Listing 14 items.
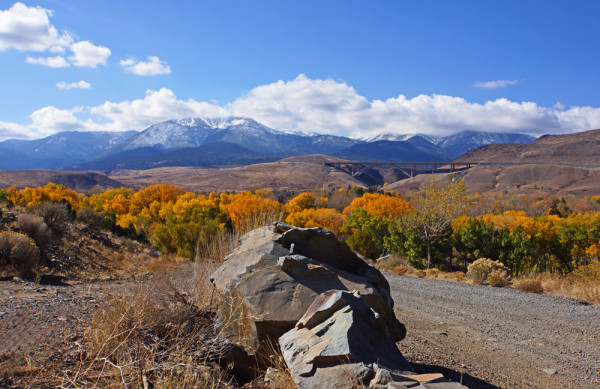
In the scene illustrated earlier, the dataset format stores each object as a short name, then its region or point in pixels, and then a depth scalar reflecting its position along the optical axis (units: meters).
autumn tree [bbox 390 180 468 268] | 21.12
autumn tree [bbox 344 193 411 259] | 25.64
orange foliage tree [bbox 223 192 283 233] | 33.19
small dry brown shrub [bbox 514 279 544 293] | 13.84
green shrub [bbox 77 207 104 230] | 24.19
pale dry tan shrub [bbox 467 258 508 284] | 15.66
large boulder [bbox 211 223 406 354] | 5.09
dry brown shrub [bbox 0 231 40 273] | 10.82
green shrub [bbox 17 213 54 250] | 13.50
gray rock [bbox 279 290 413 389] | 3.80
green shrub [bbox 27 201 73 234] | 16.45
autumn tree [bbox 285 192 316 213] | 47.05
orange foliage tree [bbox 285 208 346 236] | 35.66
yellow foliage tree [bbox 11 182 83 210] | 34.31
